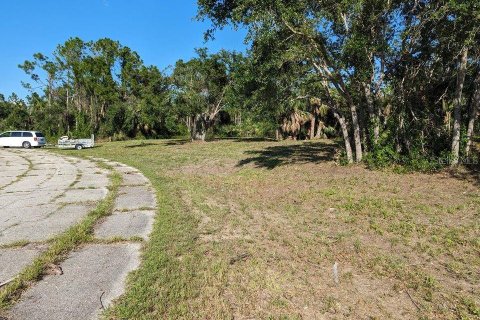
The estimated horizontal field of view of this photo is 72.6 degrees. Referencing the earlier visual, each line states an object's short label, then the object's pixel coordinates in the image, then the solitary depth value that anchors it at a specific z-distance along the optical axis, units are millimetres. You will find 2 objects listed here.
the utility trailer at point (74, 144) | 25672
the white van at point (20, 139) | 26422
